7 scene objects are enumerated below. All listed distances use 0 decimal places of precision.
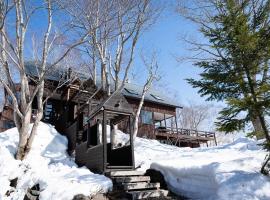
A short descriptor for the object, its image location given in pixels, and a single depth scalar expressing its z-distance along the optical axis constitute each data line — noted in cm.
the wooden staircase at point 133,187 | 768
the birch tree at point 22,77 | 1076
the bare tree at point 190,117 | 4919
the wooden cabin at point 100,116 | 1066
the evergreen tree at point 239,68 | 720
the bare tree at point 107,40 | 1532
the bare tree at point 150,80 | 1970
